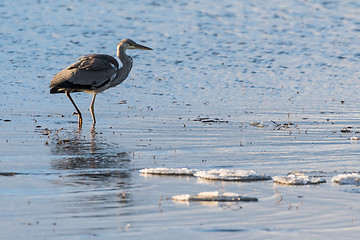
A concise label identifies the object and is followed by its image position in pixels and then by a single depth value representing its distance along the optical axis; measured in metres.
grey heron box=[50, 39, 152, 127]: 31.52
